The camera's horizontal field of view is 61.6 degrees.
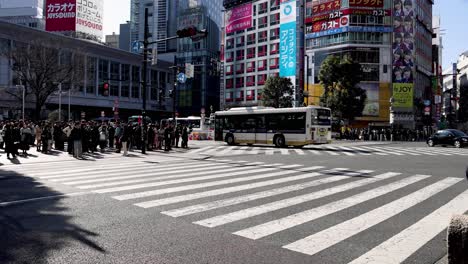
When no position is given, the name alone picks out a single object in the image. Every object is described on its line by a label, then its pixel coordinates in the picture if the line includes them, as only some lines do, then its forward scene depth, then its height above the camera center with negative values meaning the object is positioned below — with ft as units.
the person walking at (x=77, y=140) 58.59 -1.92
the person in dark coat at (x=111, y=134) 77.20 -1.24
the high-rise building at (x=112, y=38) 414.60 +95.61
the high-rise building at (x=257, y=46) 211.82 +50.08
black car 93.61 -1.63
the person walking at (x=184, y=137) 85.65 -1.94
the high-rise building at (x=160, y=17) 325.21 +92.58
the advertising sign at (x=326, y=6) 192.95 +62.74
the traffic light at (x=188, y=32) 59.27 +14.81
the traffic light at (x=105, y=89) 81.20 +8.17
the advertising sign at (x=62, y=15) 170.91 +48.93
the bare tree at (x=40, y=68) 121.90 +18.69
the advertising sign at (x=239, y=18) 245.45 +71.29
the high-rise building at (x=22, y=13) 275.39 +80.54
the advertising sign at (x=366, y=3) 186.29 +60.72
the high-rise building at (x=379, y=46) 188.34 +41.33
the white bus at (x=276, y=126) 83.51 +0.85
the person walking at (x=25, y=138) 63.87 -1.87
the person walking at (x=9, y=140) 56.03 -1.94
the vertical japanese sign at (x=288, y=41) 209.97 +48.12
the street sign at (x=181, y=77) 107.45 +14.18
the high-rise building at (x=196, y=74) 287.48 +40.45
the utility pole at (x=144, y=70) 66.54 +10.14
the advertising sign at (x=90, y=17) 176.45 +51.79
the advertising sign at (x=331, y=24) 189.16 +53.12
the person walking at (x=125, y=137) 64.19 -1.52
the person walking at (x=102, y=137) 71.87 -1.72
